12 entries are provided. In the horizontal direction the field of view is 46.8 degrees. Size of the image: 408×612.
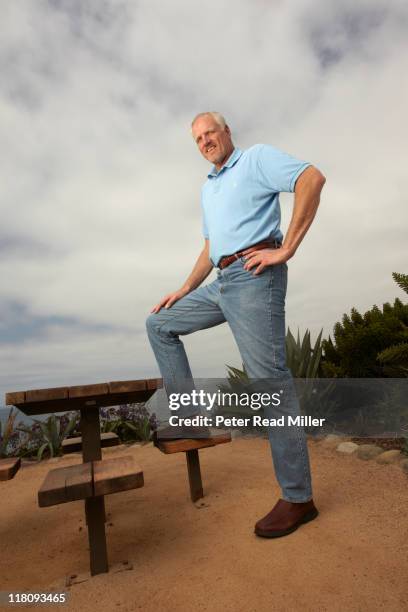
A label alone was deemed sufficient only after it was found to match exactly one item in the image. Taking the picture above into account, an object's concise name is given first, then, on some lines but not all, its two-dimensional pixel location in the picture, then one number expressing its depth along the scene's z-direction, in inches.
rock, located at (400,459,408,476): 134.3
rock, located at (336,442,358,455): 159.3
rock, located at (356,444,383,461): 151.7
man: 91.0
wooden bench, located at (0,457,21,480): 85.0
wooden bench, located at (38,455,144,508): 75.7
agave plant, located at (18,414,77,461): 204.4
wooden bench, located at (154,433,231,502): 103.6
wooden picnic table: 77.0
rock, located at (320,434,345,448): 169.9
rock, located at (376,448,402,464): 144.2
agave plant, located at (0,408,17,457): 206.8
